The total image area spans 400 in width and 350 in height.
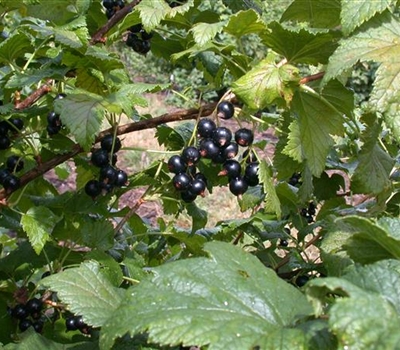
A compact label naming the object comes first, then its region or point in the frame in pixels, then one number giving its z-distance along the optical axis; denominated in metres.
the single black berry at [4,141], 0.36
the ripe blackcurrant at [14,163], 0.37
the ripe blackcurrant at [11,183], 0.34
